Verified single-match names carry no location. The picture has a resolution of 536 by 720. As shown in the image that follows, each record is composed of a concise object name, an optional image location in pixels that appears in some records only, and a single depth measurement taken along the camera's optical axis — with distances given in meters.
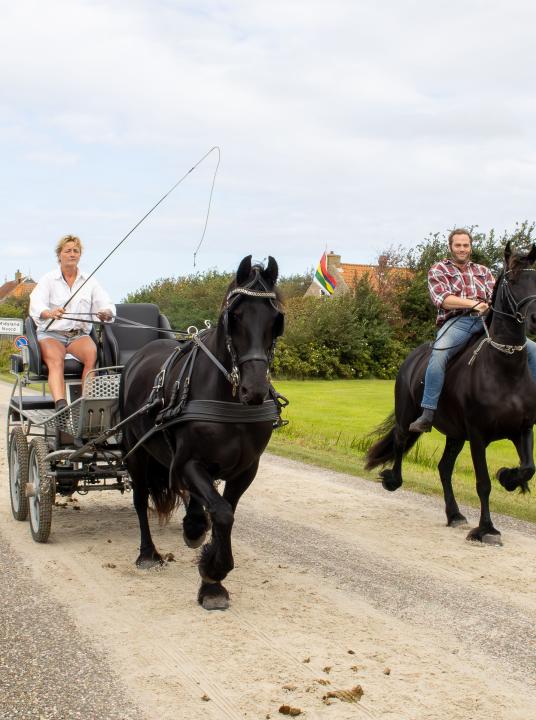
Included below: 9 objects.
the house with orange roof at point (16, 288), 87.78
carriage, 7.16
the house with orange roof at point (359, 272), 42.79
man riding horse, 8.20
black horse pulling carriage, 5.16
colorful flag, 44.75
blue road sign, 8.02
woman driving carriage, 7.65
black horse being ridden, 7.41
